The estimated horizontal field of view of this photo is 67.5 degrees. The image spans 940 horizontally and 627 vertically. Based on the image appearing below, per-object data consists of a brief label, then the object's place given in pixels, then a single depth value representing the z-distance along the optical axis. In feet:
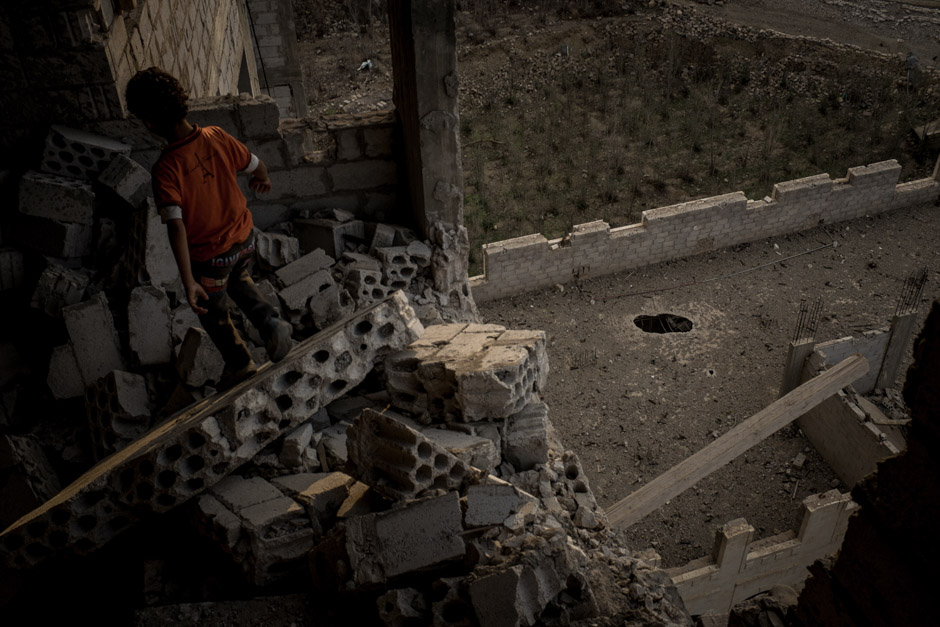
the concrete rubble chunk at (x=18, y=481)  14.56
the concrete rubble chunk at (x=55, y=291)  16.55
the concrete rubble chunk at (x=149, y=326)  16.26
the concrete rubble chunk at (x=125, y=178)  17.76
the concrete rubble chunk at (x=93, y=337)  16.01
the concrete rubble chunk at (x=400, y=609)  10.43
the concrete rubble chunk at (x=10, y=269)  17.13
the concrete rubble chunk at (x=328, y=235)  20.15
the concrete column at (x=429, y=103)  17.78
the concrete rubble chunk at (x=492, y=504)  11.73
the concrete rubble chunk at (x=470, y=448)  13.44
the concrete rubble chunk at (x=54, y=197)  16.97
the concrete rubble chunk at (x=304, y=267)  18.79
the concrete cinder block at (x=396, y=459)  12.08
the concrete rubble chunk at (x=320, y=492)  12.48
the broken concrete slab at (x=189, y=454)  12.33
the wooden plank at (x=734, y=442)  22.93
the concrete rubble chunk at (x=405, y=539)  10.95
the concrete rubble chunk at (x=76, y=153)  17.35
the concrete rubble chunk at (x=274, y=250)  19.13
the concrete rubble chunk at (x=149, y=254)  16.83
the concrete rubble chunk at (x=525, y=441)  14.76
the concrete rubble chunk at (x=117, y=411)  15.07
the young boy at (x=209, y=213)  12.39
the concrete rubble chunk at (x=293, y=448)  13.75
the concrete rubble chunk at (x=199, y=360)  15.46
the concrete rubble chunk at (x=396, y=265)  20.07
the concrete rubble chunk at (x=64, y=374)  15.93
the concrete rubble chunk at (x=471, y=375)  13.87
